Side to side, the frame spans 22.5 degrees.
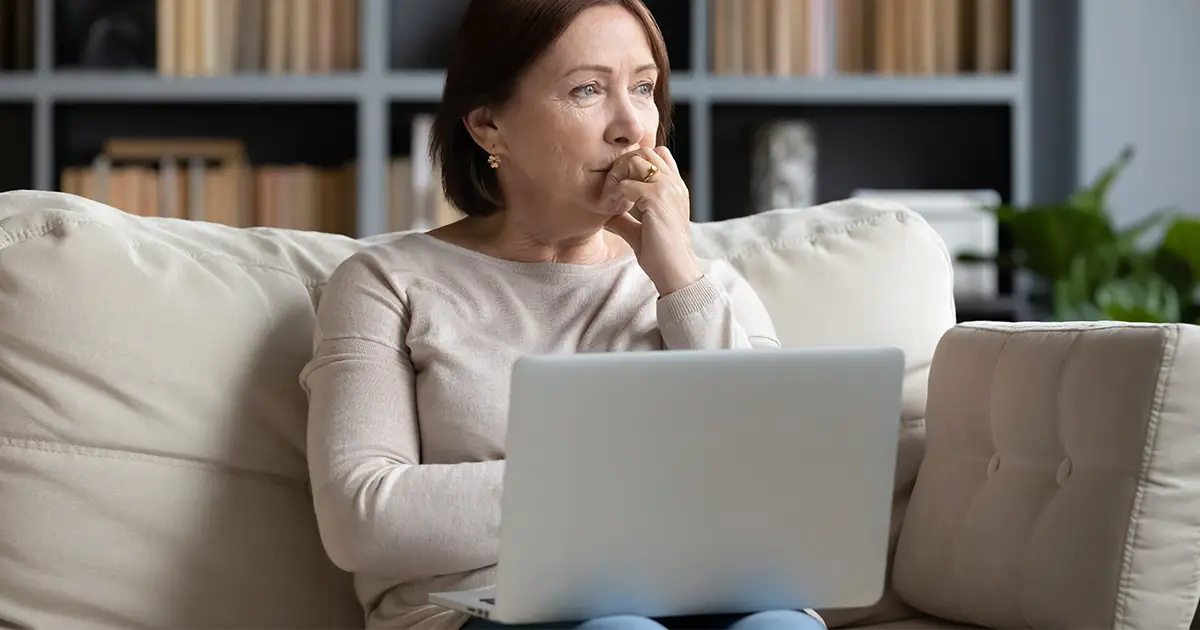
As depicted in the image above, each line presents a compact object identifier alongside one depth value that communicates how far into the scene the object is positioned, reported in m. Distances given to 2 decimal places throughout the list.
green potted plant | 6.01
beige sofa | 3.66
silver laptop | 3.28
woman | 3.67
